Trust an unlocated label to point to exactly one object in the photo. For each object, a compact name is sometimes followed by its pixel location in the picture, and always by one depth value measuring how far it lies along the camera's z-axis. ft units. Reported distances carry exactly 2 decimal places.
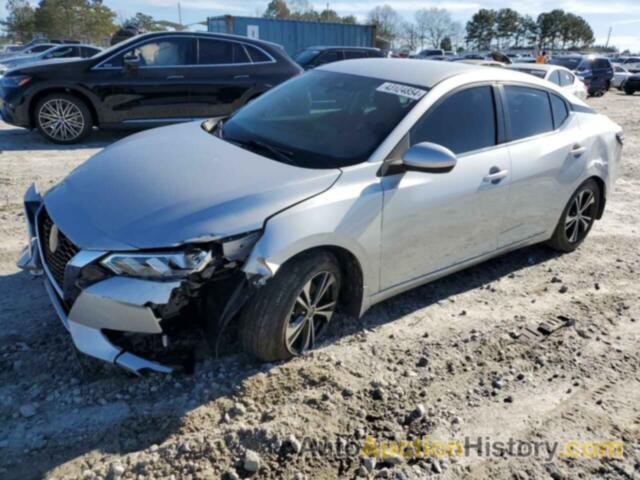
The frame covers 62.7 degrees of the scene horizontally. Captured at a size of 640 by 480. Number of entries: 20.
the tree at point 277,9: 294.66
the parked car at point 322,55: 48.70
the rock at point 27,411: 8.42
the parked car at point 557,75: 37.72
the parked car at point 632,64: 125.43
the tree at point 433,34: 328.12
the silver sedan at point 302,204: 8.31
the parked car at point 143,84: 25.02
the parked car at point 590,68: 72.90
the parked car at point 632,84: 84.79
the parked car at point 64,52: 50.90
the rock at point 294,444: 8.18
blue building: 69.79
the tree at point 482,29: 334.85
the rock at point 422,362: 10.52
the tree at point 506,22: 339.98
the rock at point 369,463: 7.97
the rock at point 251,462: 7.73
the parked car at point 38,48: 67.31
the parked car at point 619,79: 91.45
